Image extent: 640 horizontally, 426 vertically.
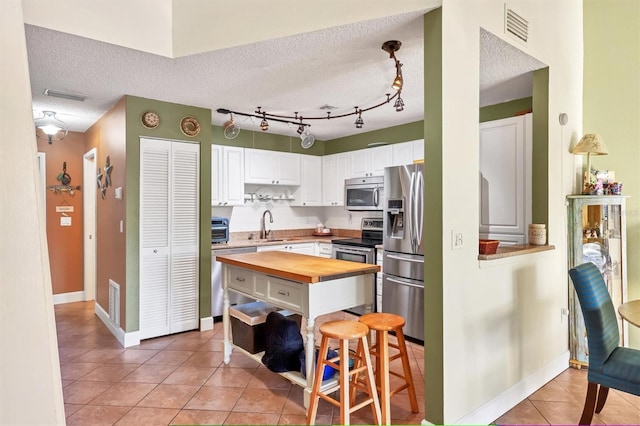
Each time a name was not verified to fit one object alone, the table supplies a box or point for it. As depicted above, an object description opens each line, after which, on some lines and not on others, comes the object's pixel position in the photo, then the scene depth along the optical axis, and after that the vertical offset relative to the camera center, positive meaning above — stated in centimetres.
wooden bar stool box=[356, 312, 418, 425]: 222 -91
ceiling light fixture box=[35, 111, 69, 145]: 428 +98
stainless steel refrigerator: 380 -40
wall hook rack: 516 +30
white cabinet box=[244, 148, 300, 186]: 517 +60
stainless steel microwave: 494 +22
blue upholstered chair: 205 -82
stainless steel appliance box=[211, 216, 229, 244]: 469 -25
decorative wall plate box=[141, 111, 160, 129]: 380 +91
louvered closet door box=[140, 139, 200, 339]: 383 -28
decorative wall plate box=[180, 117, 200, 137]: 405 +90
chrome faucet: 570 -28
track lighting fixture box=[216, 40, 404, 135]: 374 +112
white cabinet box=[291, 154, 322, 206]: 579 +41
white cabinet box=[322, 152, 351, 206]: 556 +50
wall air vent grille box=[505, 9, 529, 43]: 259 +129
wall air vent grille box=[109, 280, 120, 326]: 389 -97
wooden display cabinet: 311 -34
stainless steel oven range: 457 -46
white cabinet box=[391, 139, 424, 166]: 463 +71
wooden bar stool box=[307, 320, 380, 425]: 214 -93
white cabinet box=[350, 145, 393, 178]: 496 +65
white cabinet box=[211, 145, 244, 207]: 484 +43
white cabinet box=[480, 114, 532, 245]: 314 +25
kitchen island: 243 -53
